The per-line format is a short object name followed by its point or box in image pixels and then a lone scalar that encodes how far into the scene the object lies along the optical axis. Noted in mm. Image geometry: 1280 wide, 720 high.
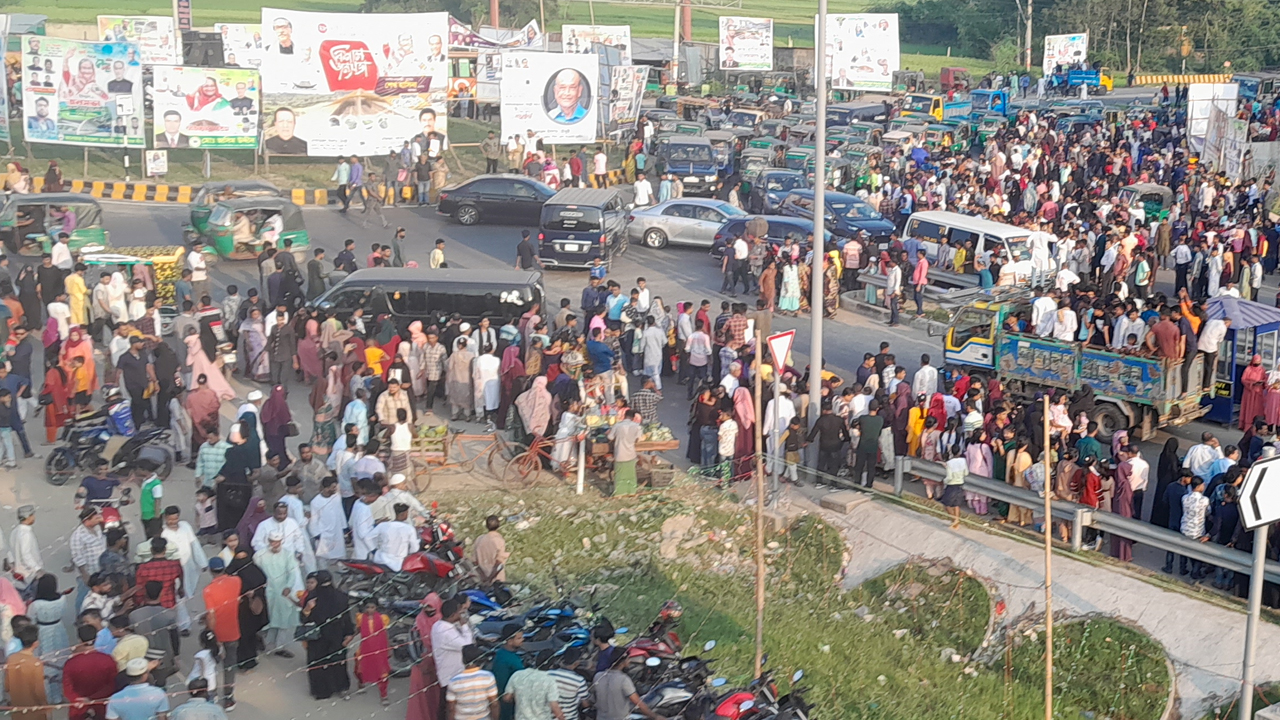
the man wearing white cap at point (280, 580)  12305
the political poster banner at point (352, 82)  35625
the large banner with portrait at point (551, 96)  36312
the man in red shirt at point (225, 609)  11852
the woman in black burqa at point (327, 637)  11688
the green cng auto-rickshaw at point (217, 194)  27969
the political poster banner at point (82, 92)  33656
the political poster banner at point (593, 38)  46719
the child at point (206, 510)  15000
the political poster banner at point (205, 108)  34281
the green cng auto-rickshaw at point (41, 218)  26781
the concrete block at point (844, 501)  15641
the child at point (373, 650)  11688
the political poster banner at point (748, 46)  54125
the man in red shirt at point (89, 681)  10781
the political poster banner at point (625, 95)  40688
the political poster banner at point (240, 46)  48750
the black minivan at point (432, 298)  20594
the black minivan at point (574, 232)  27031
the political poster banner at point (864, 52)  47125
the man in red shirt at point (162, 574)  12406
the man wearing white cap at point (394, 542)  13055
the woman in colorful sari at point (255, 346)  20000
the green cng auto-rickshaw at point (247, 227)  26984
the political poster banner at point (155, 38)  41062
